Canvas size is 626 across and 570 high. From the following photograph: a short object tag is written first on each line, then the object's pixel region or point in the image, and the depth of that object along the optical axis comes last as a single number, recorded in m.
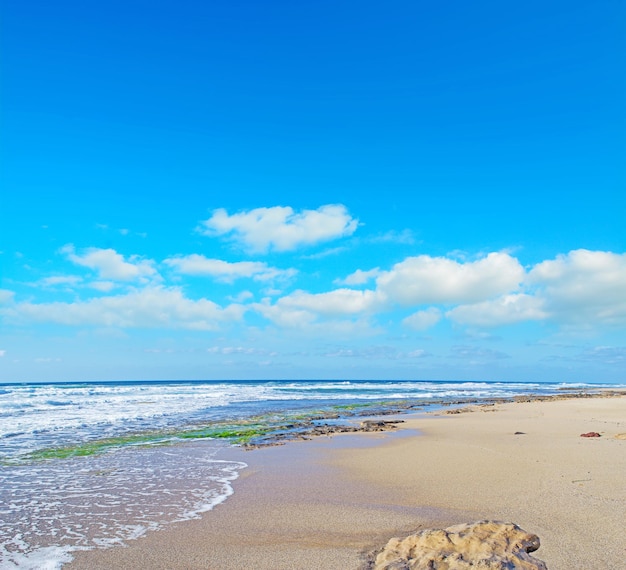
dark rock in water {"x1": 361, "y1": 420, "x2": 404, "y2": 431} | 17.81
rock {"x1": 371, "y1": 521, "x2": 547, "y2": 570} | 4.06
